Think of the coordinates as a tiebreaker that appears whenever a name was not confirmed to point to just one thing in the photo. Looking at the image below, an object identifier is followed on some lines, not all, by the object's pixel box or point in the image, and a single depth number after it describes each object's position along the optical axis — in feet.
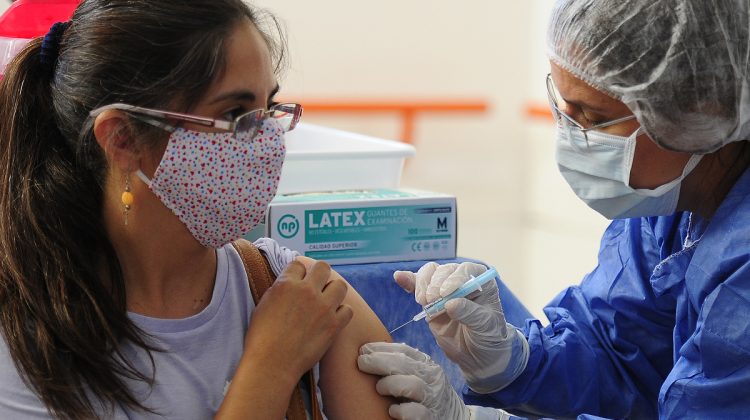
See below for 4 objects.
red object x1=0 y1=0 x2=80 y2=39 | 6.12
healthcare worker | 4.83
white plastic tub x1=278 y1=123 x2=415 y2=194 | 6.79
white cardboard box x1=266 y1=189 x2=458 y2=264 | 6.23
